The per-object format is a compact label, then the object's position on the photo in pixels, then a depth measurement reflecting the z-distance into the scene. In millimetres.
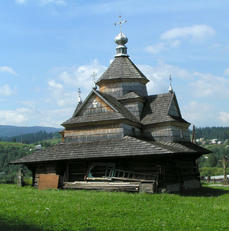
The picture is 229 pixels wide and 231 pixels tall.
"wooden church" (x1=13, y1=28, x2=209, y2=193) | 19688
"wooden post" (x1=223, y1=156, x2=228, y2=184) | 36253
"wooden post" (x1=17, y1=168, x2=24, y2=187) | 23828
